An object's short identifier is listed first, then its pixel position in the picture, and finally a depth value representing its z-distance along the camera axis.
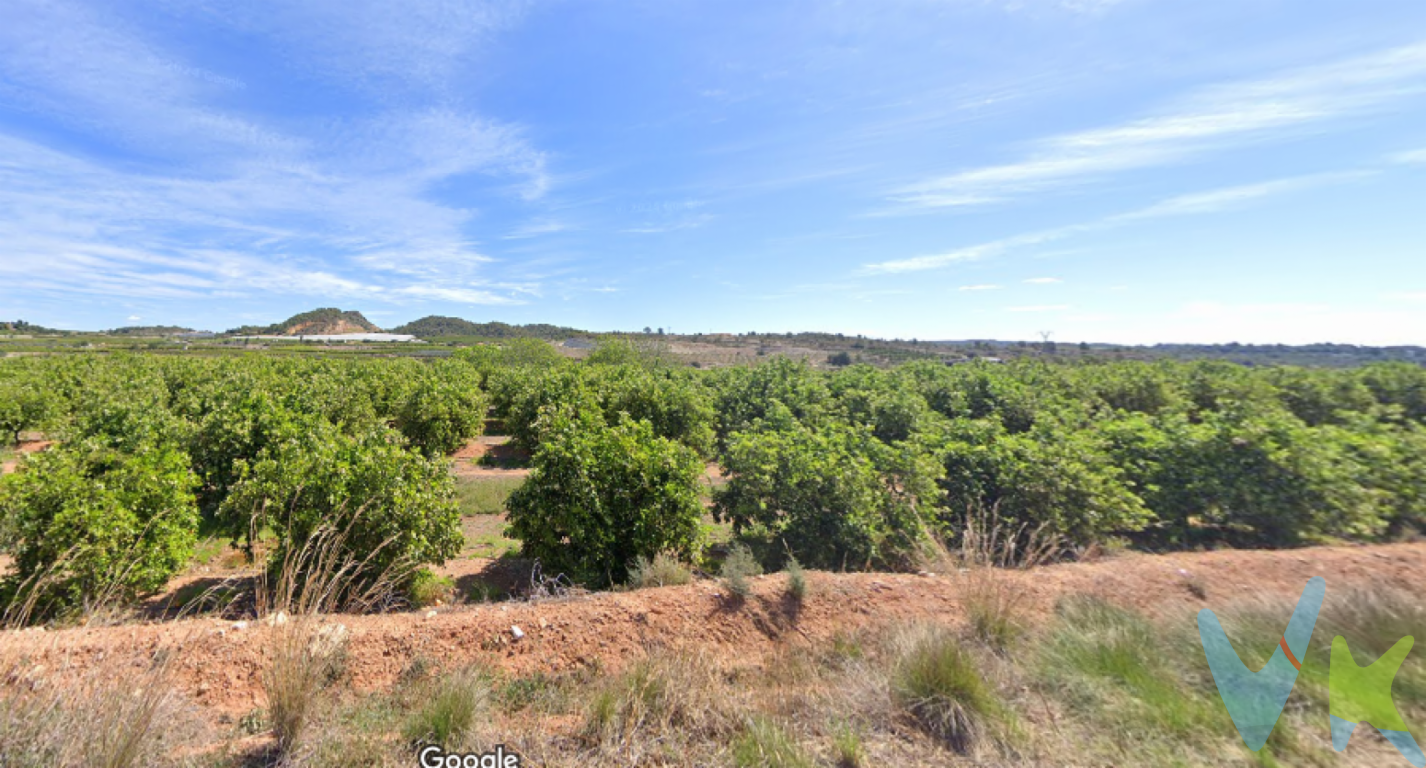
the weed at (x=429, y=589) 6.93
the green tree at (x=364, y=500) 6.67
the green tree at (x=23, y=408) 17.62
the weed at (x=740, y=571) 6.28
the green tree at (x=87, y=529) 5.87
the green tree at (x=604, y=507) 7.53
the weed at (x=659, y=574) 6.67
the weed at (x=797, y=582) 6.36
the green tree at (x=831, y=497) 7.95
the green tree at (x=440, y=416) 16.62
